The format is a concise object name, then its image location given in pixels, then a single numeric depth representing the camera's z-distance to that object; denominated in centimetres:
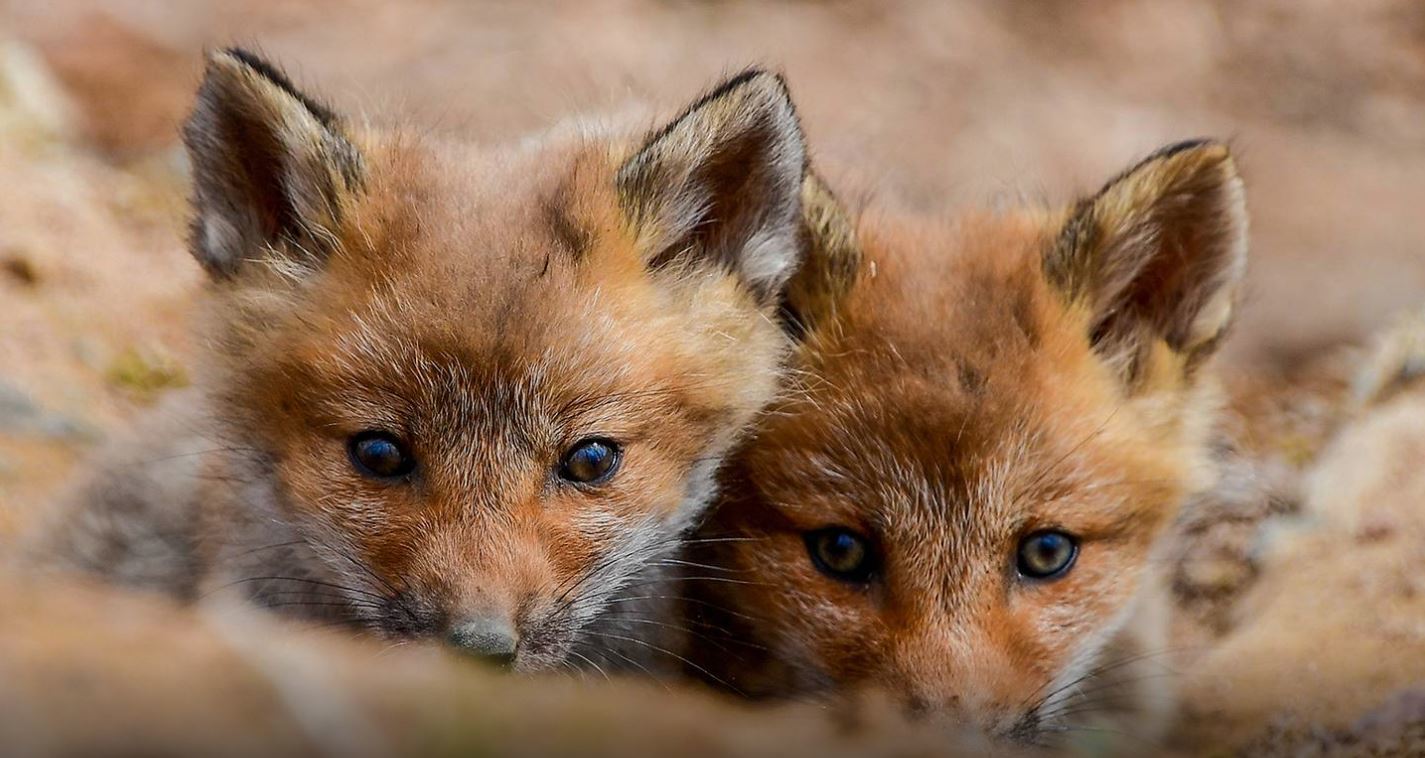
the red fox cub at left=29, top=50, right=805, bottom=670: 573
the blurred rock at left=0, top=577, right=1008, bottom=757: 277
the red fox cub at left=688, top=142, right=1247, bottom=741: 629
